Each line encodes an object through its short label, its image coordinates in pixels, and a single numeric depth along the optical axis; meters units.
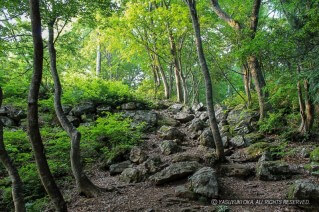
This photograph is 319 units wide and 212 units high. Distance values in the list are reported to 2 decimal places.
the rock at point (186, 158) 7.99
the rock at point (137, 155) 9.05
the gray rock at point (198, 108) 16.96
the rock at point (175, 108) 16.75
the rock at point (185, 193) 5.70
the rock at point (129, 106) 14.70
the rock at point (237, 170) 6.79
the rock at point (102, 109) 13.82
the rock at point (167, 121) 13.92
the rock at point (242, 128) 10.60
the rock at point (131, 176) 7.48
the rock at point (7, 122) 11.55
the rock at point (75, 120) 12.45
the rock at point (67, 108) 13.23
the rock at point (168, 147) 9.56
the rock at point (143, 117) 13.45
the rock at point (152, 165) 7.65
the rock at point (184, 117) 14.89
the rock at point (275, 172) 6.35
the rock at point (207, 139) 9.92
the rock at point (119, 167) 8.67
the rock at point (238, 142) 9.39
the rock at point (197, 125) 12.26
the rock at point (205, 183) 5.62
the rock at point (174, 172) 6.77
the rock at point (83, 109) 13.17
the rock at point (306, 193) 4.75
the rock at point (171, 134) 11.41
